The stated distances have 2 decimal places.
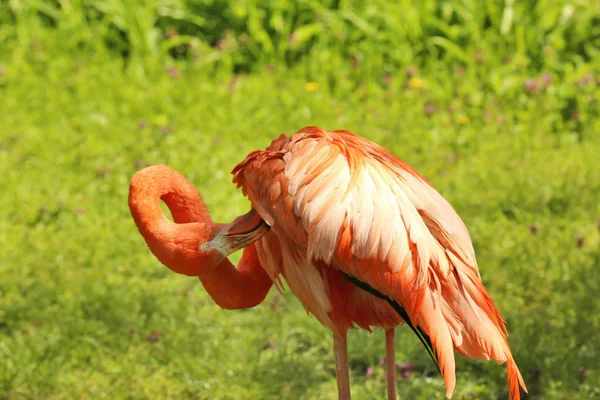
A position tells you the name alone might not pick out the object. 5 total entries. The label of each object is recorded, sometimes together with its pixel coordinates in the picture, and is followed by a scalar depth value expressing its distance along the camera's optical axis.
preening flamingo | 5.98
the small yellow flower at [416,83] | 12.73
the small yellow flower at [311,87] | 12.84
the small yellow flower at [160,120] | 12.08
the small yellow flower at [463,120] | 12.16
